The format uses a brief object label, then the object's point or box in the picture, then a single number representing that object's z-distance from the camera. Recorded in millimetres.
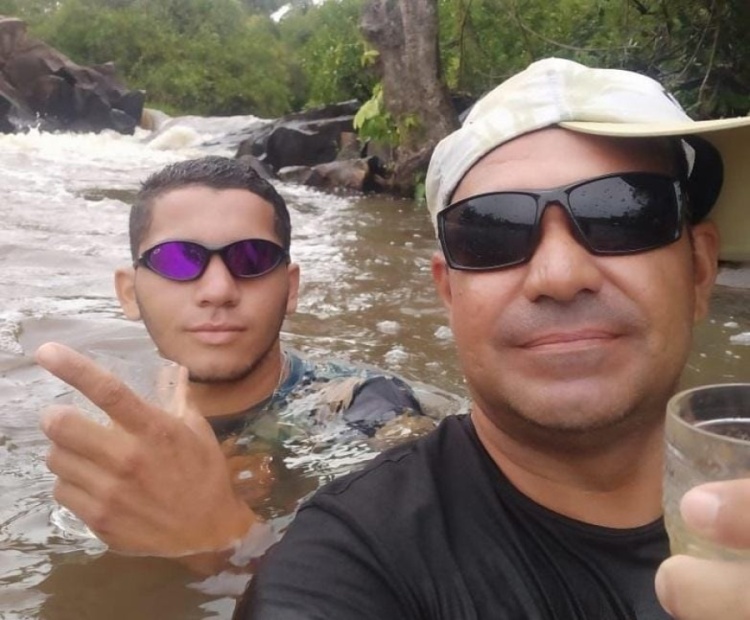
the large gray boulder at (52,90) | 25547
